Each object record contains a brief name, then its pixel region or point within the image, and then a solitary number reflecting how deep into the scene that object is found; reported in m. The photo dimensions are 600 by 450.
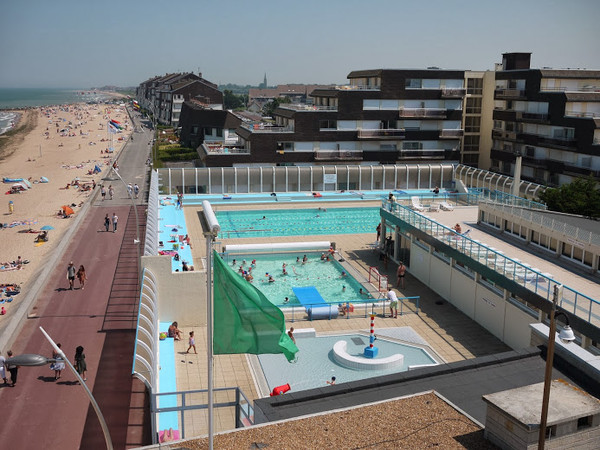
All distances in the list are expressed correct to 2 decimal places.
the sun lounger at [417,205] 33.69
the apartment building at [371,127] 52.00
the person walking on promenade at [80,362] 18.87
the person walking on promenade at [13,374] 18.91
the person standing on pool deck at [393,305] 24.72
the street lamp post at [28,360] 9.04
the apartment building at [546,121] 43.47
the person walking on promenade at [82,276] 28.31
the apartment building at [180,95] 107.69
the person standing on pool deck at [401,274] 28.16
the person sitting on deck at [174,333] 22.27
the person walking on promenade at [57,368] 19.08
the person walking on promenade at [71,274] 28.11
